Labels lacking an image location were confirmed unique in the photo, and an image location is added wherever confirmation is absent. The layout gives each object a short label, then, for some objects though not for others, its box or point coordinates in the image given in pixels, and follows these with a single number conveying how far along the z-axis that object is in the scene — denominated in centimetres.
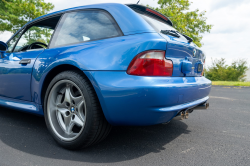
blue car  172
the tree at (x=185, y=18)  2052
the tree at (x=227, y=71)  2942
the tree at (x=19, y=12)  1392
